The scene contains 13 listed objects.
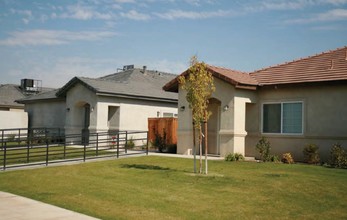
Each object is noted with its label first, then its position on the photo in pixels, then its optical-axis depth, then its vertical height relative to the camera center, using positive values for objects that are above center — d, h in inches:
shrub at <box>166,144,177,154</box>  914.8 -41.7
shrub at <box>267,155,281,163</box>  729.2 -48.3
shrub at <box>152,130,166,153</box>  933.8 -28.3
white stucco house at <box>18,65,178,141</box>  1031.6 +68.3
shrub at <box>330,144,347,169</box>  645.3 -37.3
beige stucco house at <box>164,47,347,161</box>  709.3 +45.7
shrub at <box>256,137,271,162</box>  738.8 -31.0
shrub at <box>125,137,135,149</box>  1002.7 -39.1
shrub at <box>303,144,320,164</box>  693.9 -36.0
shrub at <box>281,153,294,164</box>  713.4 -45.4
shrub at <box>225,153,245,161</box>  740.0 -47.0
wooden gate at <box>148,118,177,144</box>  931.3 +4.2
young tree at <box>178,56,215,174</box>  564.4 +54.1
